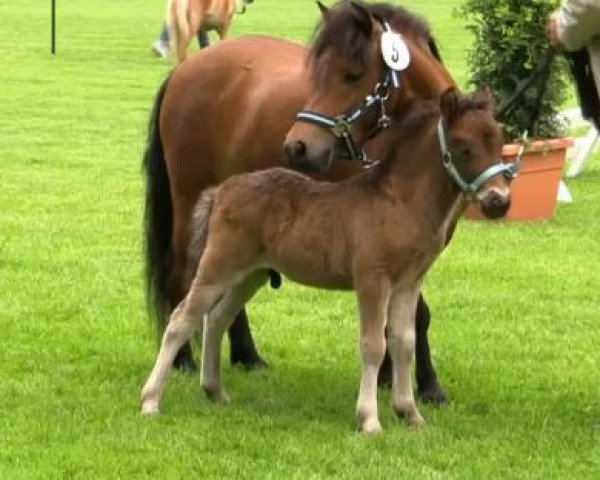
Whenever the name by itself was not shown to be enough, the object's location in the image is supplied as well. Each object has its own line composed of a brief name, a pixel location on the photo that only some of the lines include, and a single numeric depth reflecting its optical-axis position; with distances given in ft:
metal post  85.66
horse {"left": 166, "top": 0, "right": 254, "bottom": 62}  70.79
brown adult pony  21.20
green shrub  37.63
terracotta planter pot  38.37
